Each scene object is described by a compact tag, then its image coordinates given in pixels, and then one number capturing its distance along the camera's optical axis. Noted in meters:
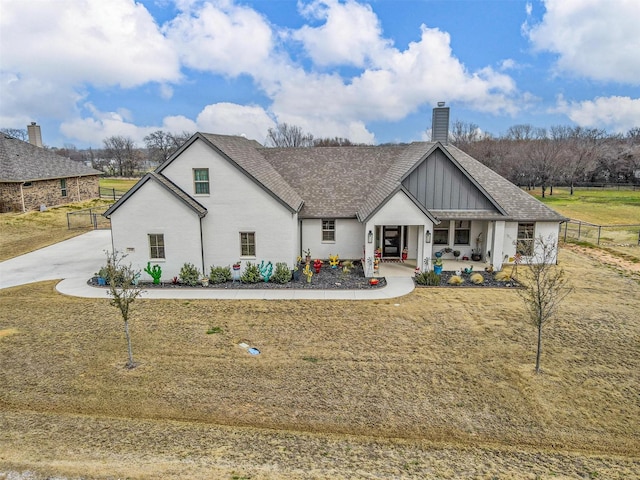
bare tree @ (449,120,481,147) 105.30
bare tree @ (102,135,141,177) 89.50
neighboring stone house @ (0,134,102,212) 35.81
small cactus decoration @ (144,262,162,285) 19.22
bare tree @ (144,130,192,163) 102.96
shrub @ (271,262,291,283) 19.28
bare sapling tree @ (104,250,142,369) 11.62
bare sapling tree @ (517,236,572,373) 11.66
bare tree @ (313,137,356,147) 104.64
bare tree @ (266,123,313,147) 103.38
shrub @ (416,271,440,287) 19.14
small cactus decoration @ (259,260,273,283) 19.64
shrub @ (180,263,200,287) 19.17
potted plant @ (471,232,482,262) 22.91
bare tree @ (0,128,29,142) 116.66
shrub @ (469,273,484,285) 19.30
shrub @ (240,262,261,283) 19.42
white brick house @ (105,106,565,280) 19.23
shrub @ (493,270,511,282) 19.64
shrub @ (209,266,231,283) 19.38
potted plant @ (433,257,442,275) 20.31
